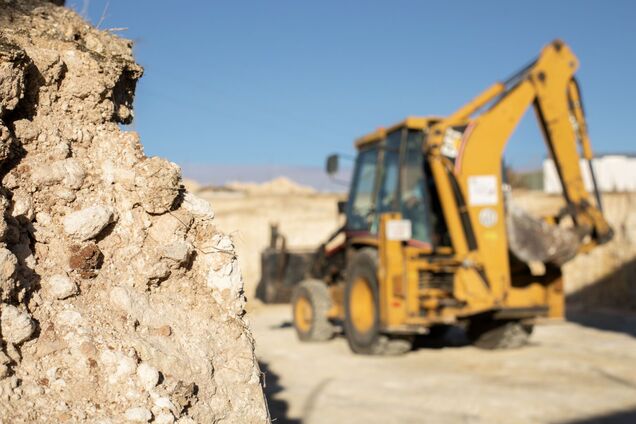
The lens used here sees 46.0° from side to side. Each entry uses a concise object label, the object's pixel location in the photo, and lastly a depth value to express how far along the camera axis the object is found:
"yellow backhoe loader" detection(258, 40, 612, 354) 8.73
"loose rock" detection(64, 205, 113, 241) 2.63
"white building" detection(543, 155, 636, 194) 31.73
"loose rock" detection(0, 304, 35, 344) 2.28
